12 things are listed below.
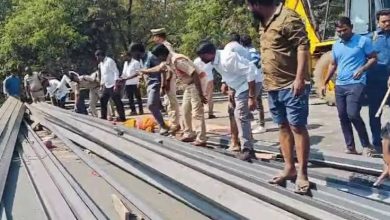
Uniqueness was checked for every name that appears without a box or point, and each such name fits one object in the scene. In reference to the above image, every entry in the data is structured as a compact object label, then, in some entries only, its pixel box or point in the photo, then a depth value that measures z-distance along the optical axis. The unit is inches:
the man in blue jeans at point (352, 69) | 256.8
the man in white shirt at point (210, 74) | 439.7
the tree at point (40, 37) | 1206.9
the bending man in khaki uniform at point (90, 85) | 536.4
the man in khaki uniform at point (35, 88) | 690.2
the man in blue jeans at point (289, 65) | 179.2
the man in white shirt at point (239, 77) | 265.1
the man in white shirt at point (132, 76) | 505.4
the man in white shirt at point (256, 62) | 373.8
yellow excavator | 462.5
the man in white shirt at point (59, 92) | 697.0
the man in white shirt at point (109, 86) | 490.3
